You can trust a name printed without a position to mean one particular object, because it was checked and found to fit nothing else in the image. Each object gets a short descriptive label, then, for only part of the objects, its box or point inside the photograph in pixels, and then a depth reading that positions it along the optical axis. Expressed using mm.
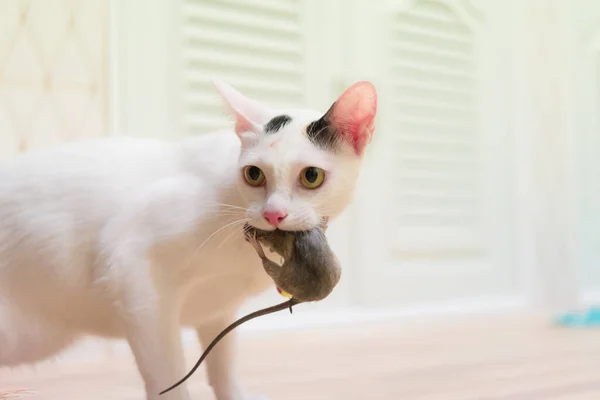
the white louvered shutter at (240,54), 1714
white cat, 687
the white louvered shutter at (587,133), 2520
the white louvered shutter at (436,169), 2082
